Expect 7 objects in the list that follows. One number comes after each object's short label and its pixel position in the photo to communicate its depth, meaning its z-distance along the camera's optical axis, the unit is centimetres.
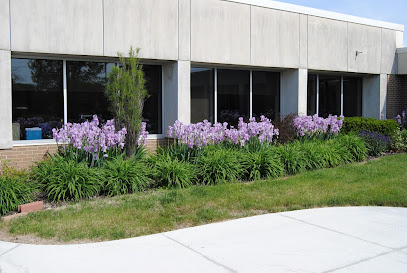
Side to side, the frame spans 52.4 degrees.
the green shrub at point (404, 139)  1385
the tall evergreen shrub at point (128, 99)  907
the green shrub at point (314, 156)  1048
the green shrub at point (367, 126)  1362
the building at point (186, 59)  929
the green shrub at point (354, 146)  1190
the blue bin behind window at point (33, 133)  956
